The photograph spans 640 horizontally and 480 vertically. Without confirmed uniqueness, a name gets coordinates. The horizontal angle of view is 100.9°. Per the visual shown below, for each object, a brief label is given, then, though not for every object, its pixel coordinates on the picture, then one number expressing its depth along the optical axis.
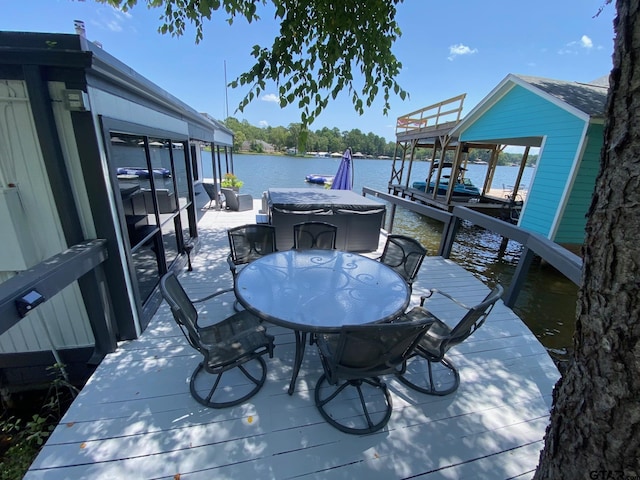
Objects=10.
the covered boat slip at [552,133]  5.44
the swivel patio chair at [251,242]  3.53
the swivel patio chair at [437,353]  1.96
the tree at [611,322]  0.78
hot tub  4.89
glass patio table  1.91
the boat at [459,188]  12.77
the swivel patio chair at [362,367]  1.60
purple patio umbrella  8.66
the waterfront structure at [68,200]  1.72
